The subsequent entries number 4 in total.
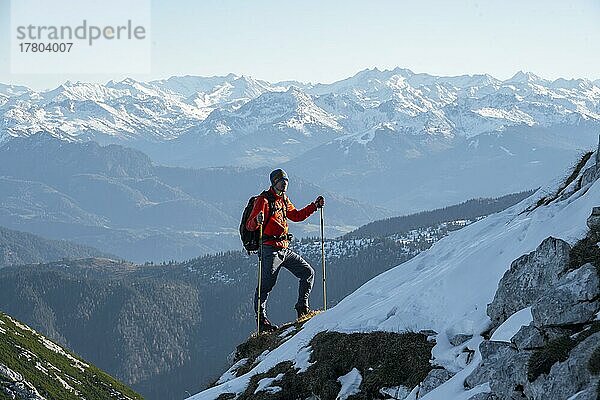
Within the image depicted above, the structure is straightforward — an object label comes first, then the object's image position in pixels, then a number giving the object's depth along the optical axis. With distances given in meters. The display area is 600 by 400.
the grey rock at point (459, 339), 12.94
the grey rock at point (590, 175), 16.39
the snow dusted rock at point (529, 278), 12.24
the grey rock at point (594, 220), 12.80
